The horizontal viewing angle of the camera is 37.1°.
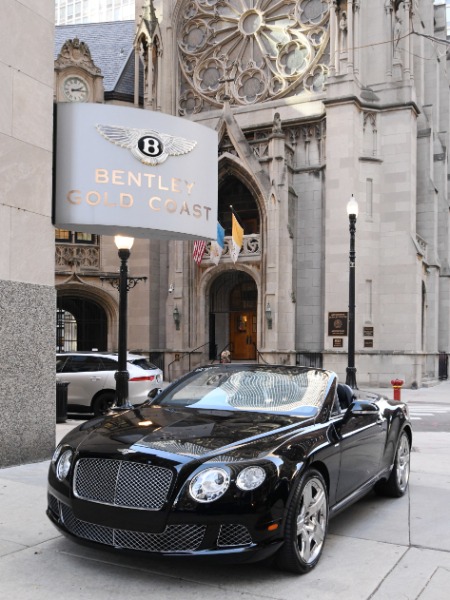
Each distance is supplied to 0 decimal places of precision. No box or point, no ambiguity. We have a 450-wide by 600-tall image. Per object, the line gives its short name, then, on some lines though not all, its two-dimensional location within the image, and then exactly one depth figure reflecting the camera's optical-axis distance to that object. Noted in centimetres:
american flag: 2628
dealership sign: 912
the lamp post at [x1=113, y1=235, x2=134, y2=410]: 1164
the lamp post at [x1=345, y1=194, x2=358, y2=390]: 1695
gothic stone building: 2606
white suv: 1446
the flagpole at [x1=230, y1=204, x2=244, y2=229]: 2934
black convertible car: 430
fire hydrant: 1595
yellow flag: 2634
